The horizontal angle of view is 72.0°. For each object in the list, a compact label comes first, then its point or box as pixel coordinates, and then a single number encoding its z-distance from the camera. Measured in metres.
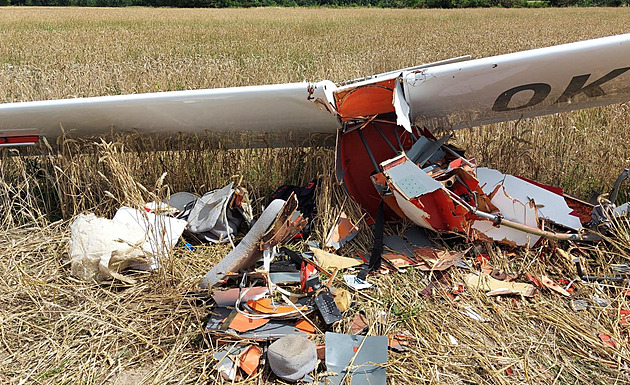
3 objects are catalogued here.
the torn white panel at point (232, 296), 2.50
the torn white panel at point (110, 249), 2.78
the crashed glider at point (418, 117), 2.89
